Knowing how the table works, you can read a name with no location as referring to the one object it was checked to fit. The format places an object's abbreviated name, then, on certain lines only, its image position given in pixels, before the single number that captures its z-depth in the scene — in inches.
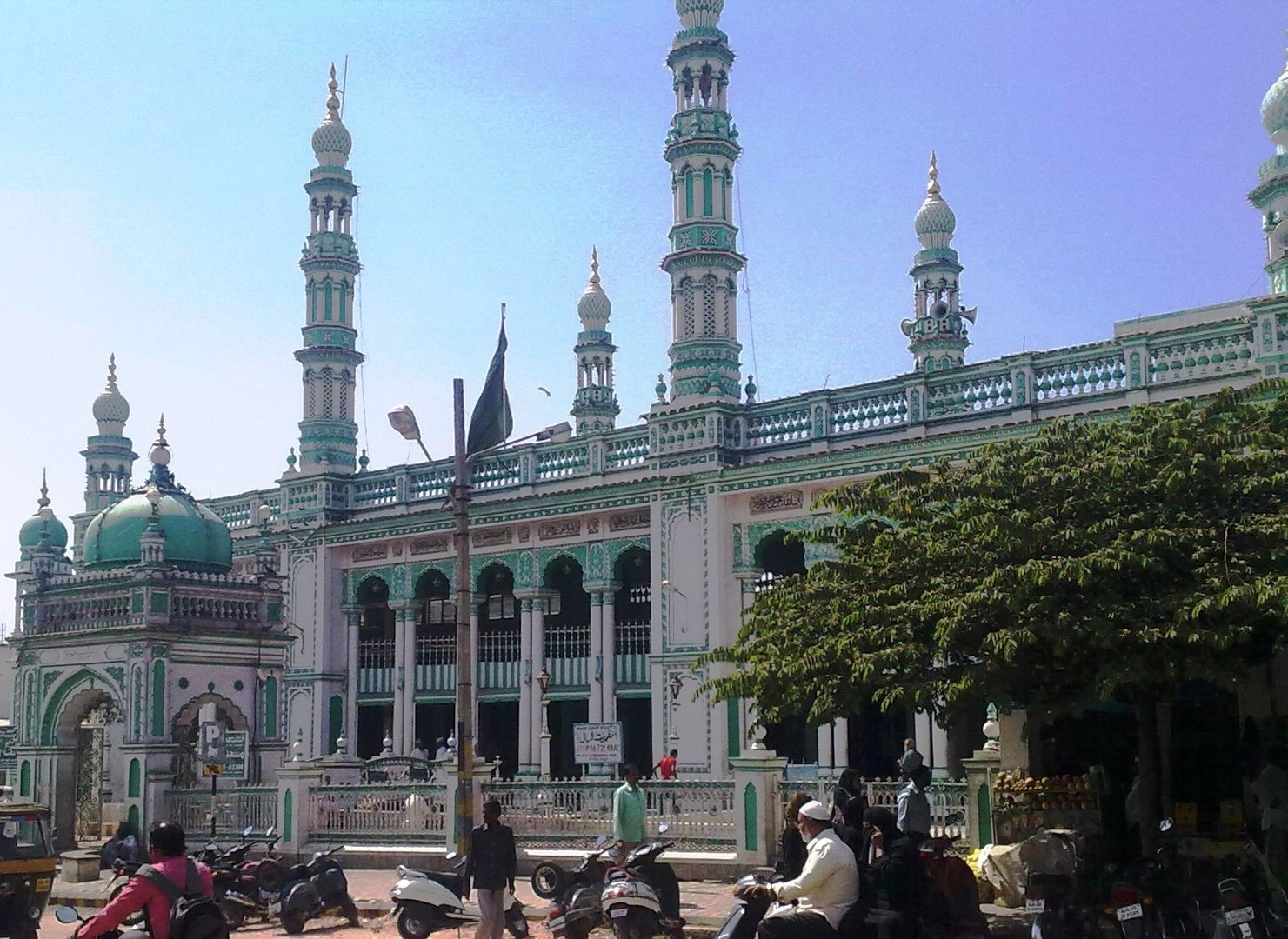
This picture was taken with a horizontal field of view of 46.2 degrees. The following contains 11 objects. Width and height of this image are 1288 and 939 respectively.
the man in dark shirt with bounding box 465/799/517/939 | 482.0
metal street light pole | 582.6
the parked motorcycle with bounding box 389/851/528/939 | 530.9
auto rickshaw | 492.7
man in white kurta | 331.3
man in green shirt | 576.4
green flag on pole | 695.1
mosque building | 912.3
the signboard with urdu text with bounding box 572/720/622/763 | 899.4
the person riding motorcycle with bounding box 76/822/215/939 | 290.2
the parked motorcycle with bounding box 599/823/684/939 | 460.1
